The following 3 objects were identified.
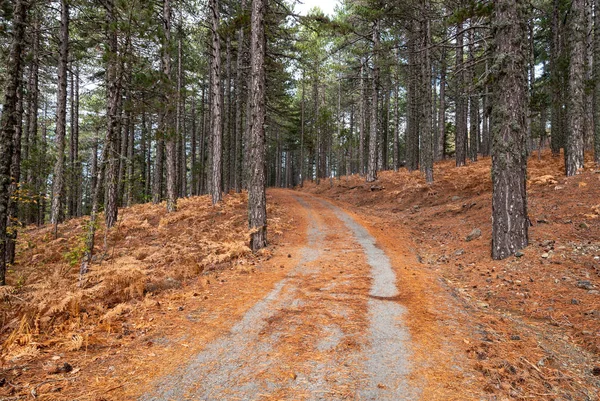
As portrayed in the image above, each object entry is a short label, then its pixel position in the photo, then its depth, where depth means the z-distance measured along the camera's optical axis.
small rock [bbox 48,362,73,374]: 3.09
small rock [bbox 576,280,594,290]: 5.16
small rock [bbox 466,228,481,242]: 9.04
